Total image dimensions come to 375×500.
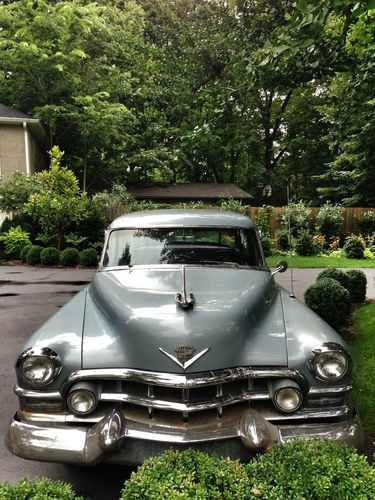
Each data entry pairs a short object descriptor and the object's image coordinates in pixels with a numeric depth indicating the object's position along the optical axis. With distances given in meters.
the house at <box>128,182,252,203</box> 27.14
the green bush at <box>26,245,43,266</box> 14.52
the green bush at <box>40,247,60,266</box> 14.29
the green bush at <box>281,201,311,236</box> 19.91
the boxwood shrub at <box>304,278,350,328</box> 6.21
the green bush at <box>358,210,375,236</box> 20.33
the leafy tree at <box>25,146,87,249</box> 15.08
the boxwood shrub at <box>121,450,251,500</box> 1.86
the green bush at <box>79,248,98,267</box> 14.16
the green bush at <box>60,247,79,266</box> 14.15
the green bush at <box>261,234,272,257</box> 17.19
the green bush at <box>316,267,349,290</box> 7.65
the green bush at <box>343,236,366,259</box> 17.36
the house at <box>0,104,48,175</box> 20.14
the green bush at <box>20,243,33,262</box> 14.94
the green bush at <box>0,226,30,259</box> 15.53
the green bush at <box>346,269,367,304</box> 7.82
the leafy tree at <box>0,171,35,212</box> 16.48
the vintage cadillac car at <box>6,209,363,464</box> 2.43
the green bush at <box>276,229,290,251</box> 19.18
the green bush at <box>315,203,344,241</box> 20.17
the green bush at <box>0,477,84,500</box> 1.87
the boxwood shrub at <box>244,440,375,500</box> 1.90
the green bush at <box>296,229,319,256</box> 18.30
